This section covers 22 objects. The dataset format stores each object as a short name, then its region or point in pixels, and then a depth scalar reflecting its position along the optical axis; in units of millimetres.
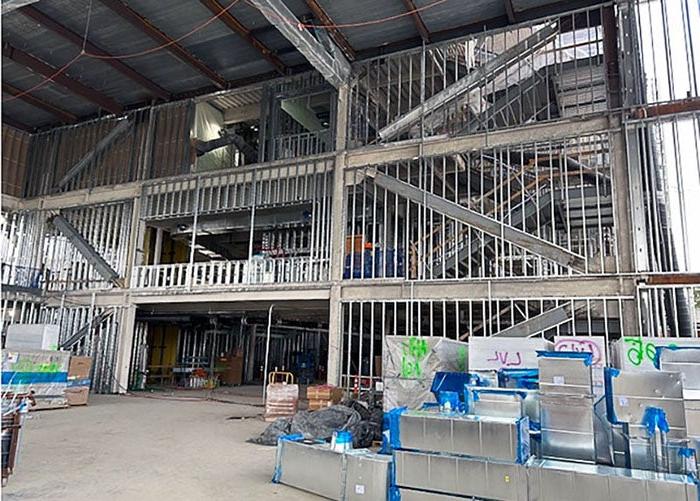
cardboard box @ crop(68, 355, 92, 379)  13414
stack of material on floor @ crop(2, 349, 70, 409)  11812
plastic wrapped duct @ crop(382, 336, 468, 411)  8062
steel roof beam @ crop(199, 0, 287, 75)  13156
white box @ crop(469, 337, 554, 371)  7867
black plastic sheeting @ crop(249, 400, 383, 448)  7930
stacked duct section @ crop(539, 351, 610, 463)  4871
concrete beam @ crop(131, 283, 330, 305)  13711
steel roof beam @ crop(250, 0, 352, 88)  11401
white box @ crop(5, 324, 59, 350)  13211
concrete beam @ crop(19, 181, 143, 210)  17703
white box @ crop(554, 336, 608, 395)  8453
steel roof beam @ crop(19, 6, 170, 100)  13719
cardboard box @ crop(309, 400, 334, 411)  10844
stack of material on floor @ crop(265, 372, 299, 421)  10758
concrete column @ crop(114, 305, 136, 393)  16531
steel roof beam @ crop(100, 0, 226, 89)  13280
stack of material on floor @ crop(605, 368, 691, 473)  4625
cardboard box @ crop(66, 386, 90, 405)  13086
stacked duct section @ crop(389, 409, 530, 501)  4602
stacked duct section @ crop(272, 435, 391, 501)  5207
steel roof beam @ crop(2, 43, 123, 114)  15133
